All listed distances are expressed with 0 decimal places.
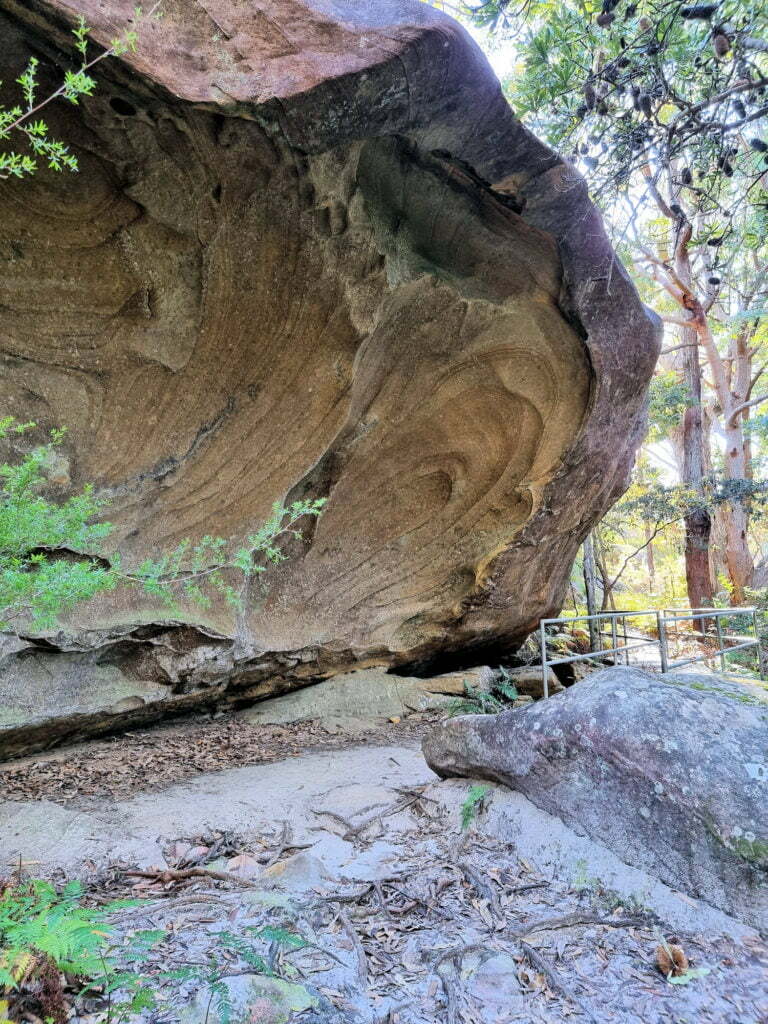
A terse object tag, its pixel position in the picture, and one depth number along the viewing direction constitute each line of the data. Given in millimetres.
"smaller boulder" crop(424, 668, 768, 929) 2119
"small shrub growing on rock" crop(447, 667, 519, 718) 6681
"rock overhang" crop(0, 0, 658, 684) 3199
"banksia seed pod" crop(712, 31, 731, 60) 2100
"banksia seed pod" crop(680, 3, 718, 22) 2119
